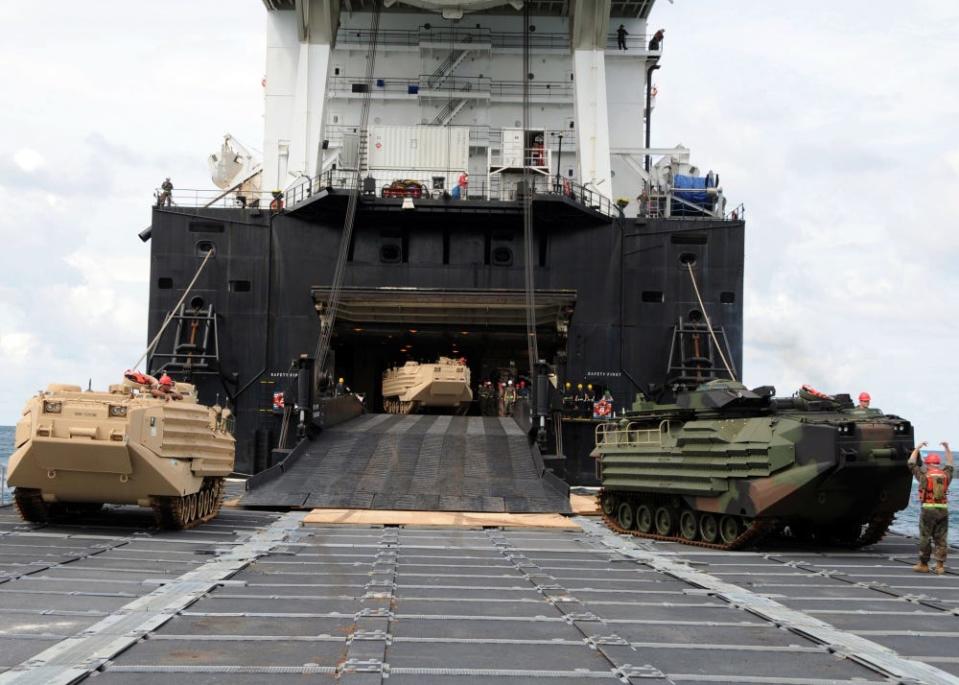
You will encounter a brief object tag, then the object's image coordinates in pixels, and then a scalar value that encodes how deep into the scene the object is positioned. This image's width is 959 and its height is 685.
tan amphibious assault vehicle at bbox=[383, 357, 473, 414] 35.16
